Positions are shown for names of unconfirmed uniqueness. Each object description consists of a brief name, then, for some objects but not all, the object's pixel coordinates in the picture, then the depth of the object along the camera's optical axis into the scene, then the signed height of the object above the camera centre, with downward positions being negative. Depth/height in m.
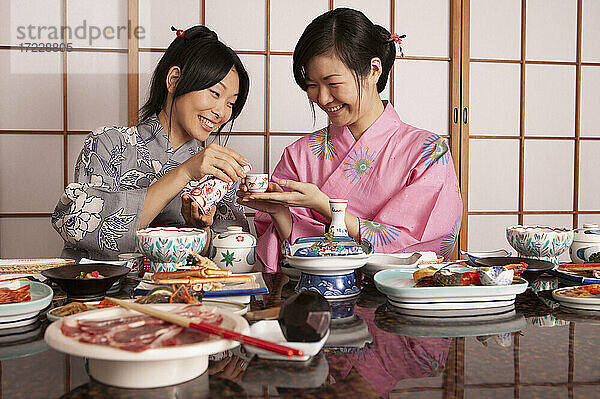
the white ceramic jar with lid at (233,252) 1.60 -0.18
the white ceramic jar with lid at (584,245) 1.71 -0.16
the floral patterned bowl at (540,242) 1.62 -0.15
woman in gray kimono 2.13 +0.21
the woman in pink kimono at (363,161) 2.06 +0.10
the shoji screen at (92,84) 3.38 +0.59
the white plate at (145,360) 0.77 -0.24
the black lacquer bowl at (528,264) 1.52 -0.20
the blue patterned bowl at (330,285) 1.32 -0.22
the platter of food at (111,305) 1.12 -0.23
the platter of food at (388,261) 1.54 -0.20
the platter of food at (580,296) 1.24 -0.23
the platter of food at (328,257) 1.29 -0.15
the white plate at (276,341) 0.91 -0.24
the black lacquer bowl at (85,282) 1.29 -0.21
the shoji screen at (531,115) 3.84 +0.48
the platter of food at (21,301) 1.08 -0.22
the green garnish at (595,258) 1.62 -0.19
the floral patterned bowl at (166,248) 1.41 -0.15
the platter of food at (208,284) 1.27 -0.21
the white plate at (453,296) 1.21 -0.22
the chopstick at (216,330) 0.83 -0.20
